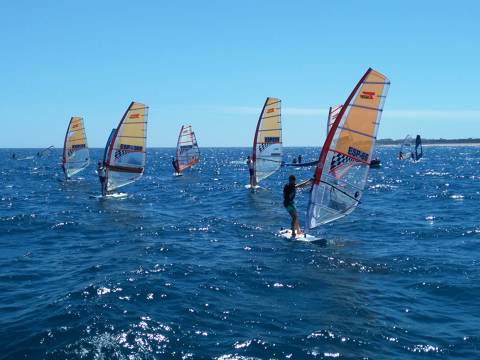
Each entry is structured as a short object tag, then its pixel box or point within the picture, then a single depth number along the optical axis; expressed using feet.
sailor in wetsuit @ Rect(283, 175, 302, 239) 54.13
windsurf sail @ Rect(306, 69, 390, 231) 47.83
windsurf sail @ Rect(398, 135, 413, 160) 298.39
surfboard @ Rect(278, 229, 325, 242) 52.05
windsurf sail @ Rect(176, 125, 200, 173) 162.40
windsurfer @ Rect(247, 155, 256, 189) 106.32
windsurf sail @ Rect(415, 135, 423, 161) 243.23
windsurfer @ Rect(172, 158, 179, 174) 164.96
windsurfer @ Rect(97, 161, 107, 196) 91.21
